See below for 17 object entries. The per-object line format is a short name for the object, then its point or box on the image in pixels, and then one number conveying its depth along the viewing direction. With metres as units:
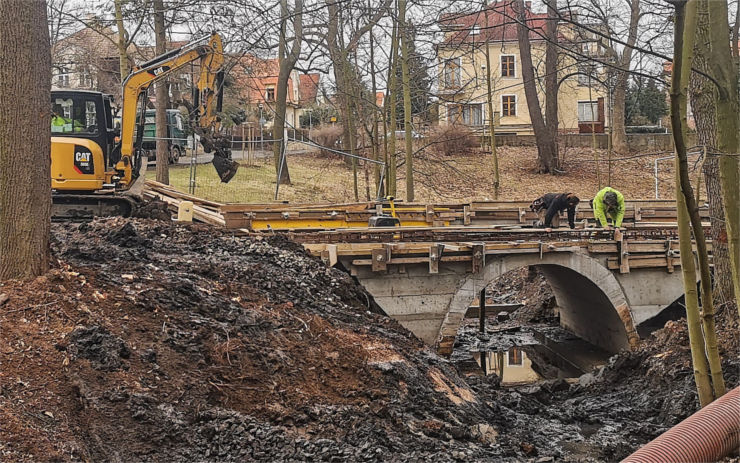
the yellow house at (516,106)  40.52
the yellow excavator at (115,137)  14.63
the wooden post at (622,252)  15.95
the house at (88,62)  34.22
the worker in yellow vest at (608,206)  16.88
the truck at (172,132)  31.59
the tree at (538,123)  28.94
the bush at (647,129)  37.54
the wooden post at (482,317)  18.49
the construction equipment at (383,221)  16.30
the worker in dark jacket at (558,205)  17.38
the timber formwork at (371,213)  15.58
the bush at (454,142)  32.38
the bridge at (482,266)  14.28
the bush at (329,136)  33.84
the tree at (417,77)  21.13
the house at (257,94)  27.00
